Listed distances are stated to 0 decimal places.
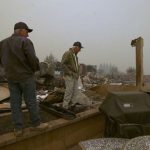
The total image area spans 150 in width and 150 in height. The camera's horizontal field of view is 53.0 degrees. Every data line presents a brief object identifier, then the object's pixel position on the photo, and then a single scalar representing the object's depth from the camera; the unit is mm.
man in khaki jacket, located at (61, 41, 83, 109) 2497
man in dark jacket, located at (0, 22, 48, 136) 1783
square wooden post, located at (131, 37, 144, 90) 3125
